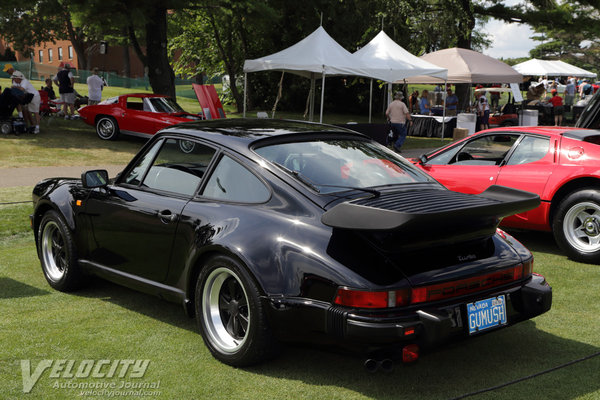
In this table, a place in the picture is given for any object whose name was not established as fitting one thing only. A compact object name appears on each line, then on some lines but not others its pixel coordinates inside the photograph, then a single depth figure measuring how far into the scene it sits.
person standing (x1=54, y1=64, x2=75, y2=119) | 21.47
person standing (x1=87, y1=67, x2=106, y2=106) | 22.10
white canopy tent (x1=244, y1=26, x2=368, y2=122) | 17.64
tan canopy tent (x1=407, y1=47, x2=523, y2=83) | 21.50
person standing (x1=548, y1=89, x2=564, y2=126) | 25.06
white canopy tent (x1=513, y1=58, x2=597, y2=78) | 29.51
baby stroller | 17.50
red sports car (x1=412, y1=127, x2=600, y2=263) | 6.64
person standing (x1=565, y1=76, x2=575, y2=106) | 32.38
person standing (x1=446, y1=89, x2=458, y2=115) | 24.98
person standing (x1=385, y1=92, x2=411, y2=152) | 17.77
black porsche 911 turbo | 3.37
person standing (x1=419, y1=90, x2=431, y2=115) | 26.22
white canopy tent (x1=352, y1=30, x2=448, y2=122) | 18.88
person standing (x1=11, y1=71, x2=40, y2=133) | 17.77
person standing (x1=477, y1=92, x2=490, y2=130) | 23.91
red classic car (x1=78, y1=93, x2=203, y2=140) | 18.17
